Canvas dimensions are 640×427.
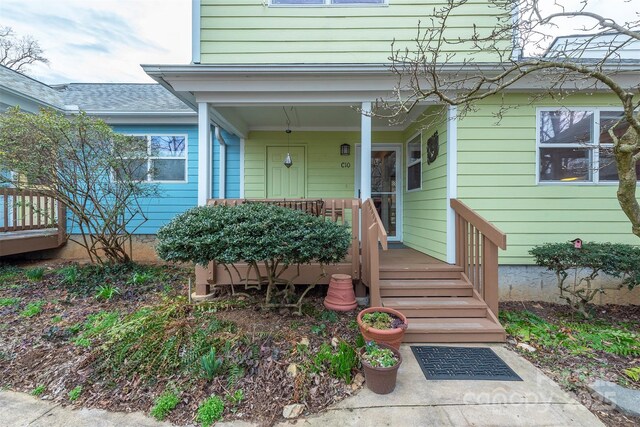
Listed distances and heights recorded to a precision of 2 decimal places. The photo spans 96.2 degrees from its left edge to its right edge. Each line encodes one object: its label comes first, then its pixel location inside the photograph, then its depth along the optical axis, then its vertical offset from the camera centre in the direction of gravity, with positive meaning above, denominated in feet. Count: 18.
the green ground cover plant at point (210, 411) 6.72 -4.87
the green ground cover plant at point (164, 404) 6.95 -4.88
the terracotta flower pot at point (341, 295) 11.89 -3.55
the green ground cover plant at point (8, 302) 12.37 -4.13
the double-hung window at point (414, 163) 18.17 +3.16
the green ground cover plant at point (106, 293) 13.16 -3.94
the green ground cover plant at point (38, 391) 7.69 -4.95
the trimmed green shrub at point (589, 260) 11.75 -1.99
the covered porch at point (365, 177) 11.39 +2.22
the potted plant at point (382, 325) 8.62 -3.58
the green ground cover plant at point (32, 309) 11.54 -4.19
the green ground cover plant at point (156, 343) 8.37 -4.29
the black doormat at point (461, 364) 8.38 -4.78
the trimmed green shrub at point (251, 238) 9.50 -0.95
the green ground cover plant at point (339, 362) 8.00 -4.39
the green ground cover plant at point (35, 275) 15.43 -3.63
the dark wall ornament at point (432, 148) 15.62 +3.52
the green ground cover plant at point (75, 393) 7.47 -4.89
